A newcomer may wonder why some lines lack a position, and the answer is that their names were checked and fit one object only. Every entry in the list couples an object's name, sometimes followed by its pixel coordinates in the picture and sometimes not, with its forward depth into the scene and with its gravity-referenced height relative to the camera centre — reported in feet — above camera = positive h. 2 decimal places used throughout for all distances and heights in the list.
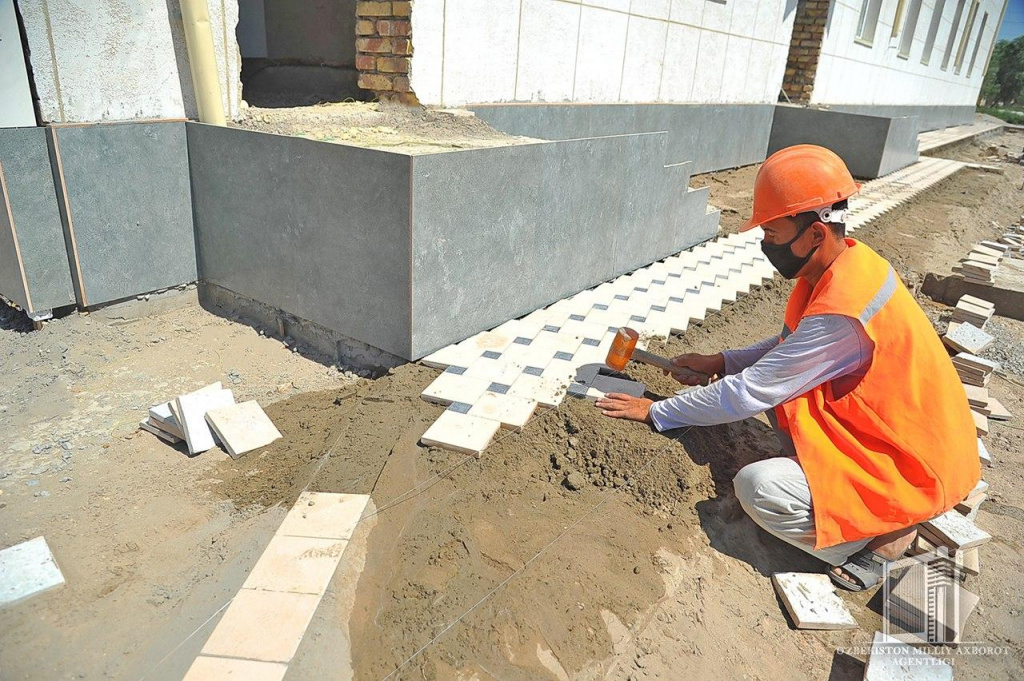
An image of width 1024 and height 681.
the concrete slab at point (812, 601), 8.83 -6.60
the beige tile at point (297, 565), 8.55 -6.36
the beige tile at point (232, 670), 7.31 -6.43
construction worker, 8.82 -4.05
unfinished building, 13.41 -2.60
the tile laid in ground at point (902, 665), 7.88 -6.48
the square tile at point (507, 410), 11.84 -5.91
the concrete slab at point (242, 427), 11.97 -6.52
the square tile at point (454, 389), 12.59 -5.94
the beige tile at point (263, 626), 7.63 -6.41
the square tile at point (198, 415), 12.00 -6.33
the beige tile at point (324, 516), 9.46 -6.32
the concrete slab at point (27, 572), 8.66 -6.71
